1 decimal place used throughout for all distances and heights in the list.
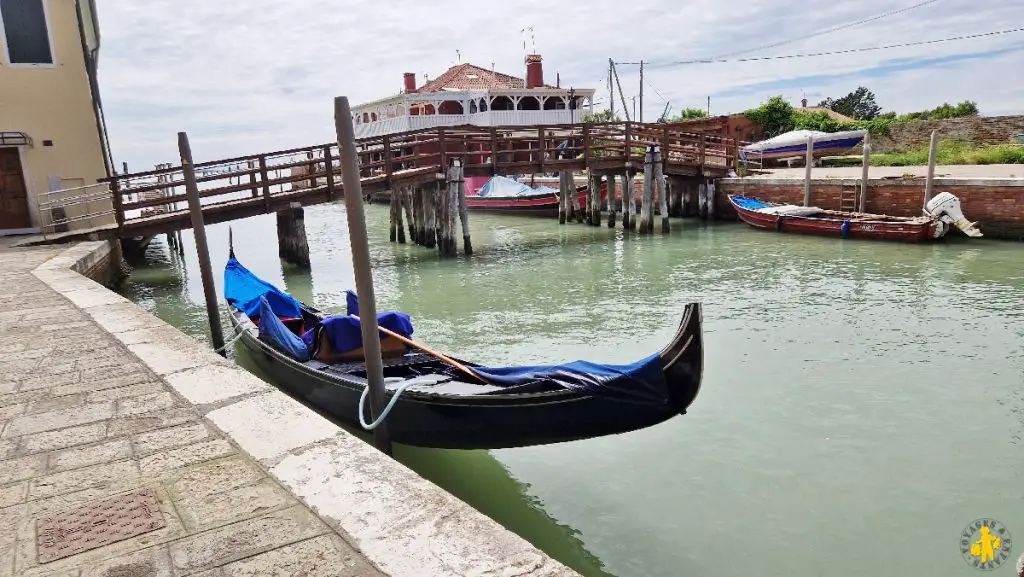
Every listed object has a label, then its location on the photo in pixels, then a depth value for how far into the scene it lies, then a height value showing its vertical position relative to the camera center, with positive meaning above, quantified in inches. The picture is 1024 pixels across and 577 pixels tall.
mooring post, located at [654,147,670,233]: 665.0 -35.6
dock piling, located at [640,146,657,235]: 661.3 -28.1
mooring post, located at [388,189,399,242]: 713.1 -47.6
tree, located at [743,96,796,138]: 1115.9 +51.0
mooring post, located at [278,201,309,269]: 544.1 -45.0
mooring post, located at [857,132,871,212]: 592.6 -43.9
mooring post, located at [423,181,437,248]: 624.5 -41.3
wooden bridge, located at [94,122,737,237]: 468.8 +0.8
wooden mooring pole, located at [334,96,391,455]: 142.0 -13.9
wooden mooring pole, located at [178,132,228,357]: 268.4 -23.4
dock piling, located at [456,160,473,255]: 585.6 -41.7
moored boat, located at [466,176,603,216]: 923.4 -47.4
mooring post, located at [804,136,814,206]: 646.5 -39.2
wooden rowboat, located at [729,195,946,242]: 527.5 -66.5
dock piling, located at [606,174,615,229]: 749.3 -39.9
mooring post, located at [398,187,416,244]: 710.5 -34.5
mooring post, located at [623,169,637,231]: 720.3 -48.0
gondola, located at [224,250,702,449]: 144.3 -51.4
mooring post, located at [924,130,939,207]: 527.8 -22.2
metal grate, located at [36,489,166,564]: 84.6 -43.1
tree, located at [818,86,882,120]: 2044.8 +120.2
